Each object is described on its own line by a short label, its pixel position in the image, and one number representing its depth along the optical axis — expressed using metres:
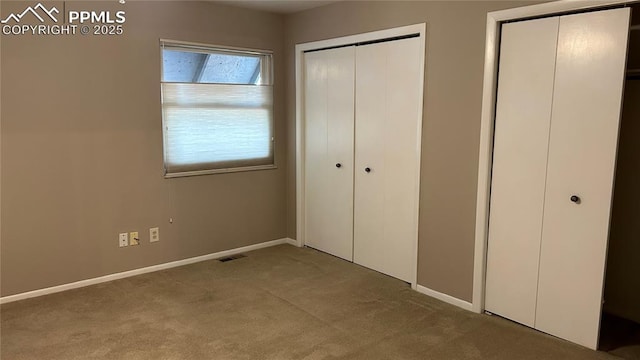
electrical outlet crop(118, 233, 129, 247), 3.81
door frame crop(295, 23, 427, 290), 3.42
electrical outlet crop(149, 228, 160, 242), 3.98
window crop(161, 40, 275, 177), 3.98
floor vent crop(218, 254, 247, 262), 4.31
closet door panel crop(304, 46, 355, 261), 4.13
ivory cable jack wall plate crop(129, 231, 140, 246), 3.87
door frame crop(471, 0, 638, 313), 2.78
